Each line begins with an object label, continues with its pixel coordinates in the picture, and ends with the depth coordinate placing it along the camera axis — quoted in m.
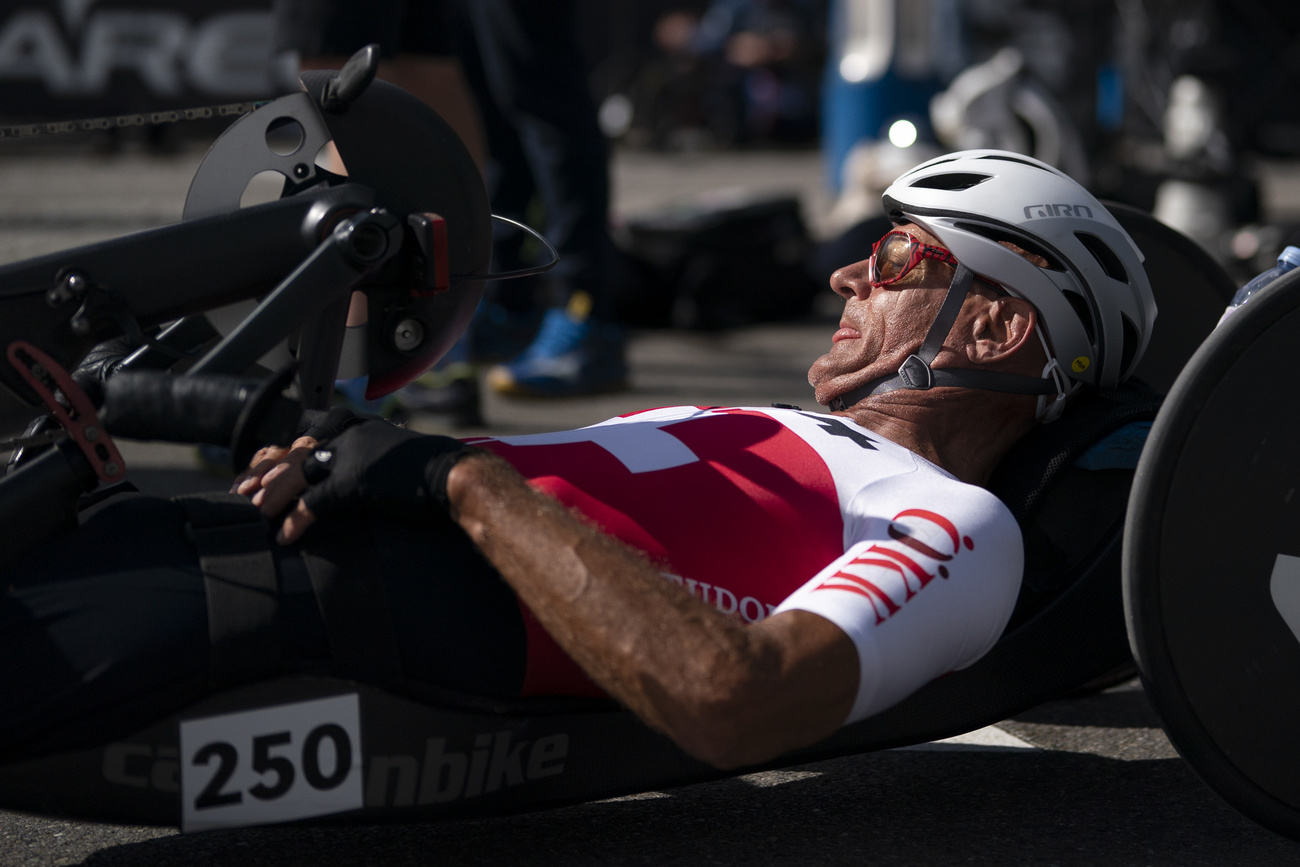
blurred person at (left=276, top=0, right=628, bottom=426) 5.37
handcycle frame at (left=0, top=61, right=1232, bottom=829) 1.92
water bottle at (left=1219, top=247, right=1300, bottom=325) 2.49
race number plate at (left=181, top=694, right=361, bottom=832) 1.93
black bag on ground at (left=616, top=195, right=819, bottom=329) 7.03
